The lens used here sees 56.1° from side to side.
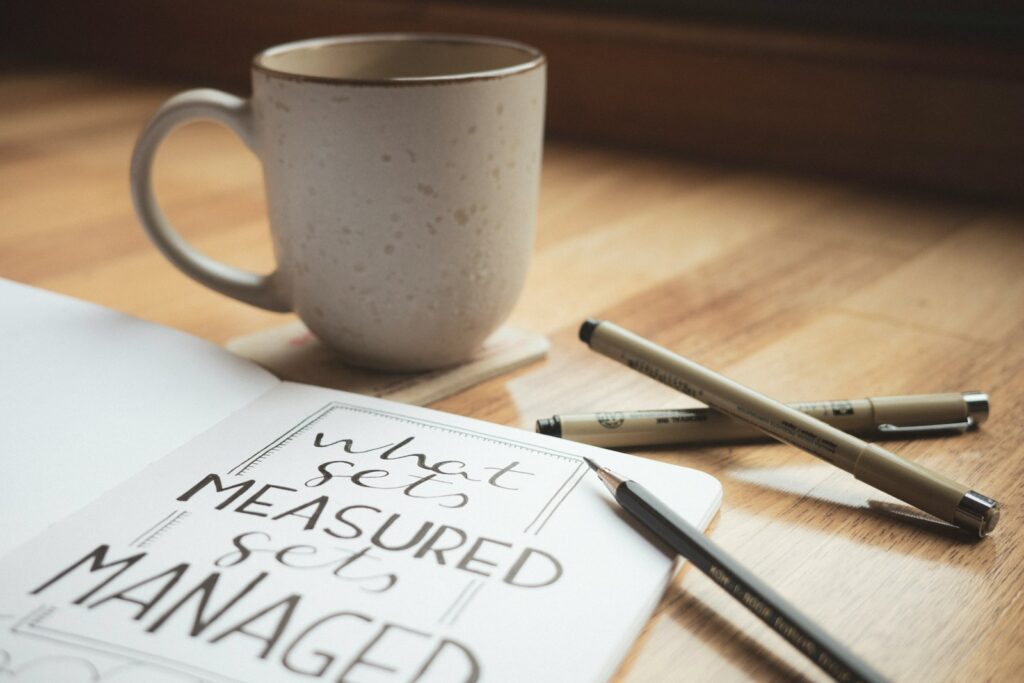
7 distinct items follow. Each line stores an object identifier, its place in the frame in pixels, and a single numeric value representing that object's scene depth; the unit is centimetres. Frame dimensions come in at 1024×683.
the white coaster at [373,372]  51
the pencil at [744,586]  30
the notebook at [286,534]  30
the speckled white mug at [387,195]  45
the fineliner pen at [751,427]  45
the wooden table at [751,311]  35
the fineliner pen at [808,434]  39
